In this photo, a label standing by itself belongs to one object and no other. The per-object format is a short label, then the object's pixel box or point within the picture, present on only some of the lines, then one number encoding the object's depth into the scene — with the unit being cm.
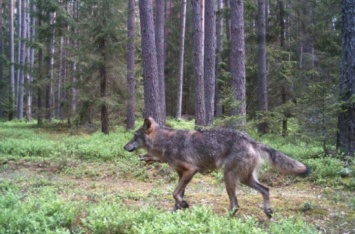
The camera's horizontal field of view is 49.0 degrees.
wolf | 641
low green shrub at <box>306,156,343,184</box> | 926
